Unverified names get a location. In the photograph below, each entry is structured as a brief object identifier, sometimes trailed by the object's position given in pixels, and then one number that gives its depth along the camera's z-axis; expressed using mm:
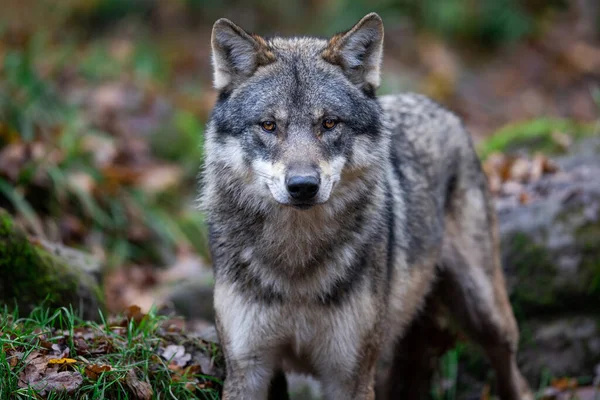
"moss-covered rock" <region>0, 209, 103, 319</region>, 10375
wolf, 8977
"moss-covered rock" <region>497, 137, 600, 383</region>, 14039
